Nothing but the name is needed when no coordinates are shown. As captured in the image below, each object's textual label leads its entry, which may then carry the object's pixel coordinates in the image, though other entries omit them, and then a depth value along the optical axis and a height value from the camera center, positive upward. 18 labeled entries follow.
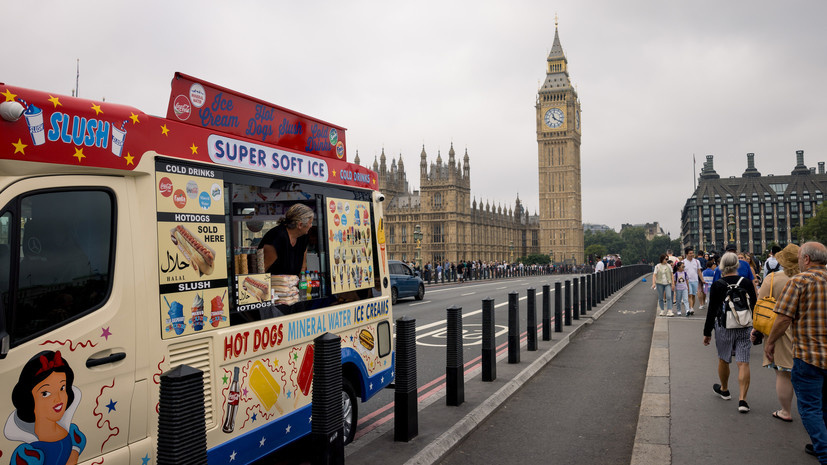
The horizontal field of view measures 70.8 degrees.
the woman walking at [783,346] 5.50 -0.94
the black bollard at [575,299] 14.40 -1.26
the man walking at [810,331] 4.70 -0.69
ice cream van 2.86 -0.12
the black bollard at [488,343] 7.55 -1.23
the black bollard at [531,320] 9.84 -1.22
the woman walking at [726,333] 6.54 -0.98
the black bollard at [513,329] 8.65 -1.19
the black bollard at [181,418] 2.77 -0.79
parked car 22.16 -1.20
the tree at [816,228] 79.94 +2.68
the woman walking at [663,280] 15.61 -0.86
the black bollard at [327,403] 3.83 -1.01
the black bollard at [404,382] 5.31 -1.19
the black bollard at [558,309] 11.93 -1.25
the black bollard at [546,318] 11.30 -1.34
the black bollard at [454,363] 6.40 -1.24
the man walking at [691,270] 16.08 -0.60
